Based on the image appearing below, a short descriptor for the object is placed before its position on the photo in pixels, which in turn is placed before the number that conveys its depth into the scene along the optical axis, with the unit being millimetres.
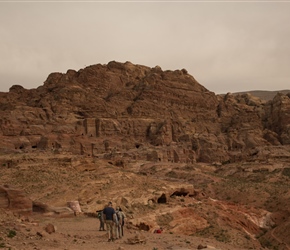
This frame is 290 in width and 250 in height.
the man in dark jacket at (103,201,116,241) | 14734
